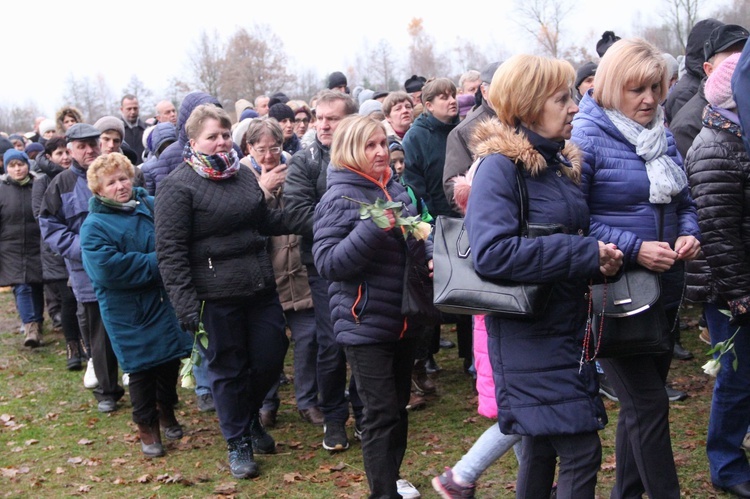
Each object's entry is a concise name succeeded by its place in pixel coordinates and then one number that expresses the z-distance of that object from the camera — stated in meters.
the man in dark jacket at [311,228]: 6.37
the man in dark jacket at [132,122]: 13.27
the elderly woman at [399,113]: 9.06
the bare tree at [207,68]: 66.39
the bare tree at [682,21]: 45.41
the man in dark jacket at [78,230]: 8.01
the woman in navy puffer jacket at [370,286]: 5.02
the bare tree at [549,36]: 60.04
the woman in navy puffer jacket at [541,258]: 3.69
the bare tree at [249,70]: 67.88
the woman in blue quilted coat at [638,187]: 4.27
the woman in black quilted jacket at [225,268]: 5.88
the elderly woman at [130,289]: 6.62
